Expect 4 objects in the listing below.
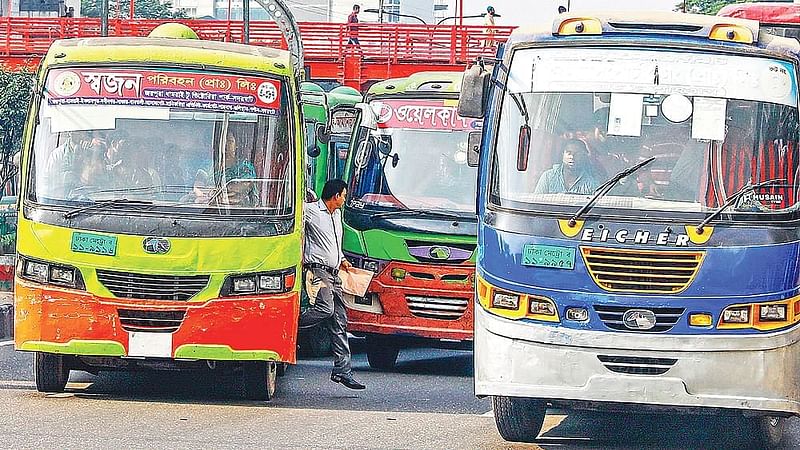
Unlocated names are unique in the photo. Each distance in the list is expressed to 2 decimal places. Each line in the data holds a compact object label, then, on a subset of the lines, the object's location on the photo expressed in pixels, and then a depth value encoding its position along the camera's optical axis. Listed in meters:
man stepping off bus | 21.89
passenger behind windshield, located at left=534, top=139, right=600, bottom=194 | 16.77
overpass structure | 69.44
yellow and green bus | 19.22
